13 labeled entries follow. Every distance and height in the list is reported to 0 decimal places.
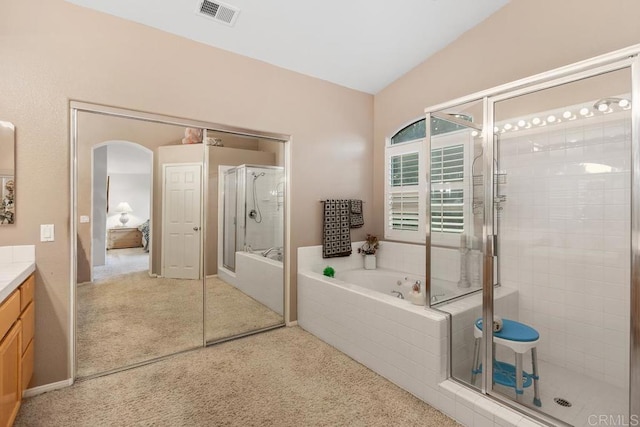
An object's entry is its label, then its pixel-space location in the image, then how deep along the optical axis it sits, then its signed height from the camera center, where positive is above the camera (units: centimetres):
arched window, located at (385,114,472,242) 246 +41
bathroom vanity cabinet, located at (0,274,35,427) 154 -74
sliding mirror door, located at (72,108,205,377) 241 -24
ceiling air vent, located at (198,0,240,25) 243 +158
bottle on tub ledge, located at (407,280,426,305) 236 -63
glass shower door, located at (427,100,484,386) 226 +3
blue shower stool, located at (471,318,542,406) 196 -93
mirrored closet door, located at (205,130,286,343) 297 -22
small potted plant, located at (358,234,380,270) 392 -47
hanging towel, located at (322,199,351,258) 358 -18
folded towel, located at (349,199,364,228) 380 +0
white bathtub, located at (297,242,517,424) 208 -89
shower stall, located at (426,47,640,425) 192 -20
